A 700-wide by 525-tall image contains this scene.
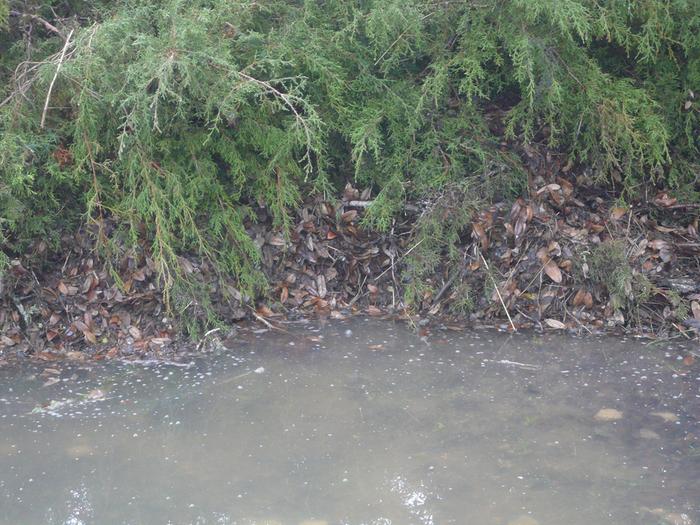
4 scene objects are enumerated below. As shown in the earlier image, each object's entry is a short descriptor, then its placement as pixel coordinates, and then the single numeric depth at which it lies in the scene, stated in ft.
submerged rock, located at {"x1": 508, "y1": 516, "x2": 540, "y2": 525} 10.73
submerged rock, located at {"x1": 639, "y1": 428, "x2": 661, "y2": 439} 12.67
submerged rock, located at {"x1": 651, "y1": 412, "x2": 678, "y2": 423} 13.12
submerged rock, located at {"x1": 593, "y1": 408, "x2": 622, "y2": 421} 13.26
